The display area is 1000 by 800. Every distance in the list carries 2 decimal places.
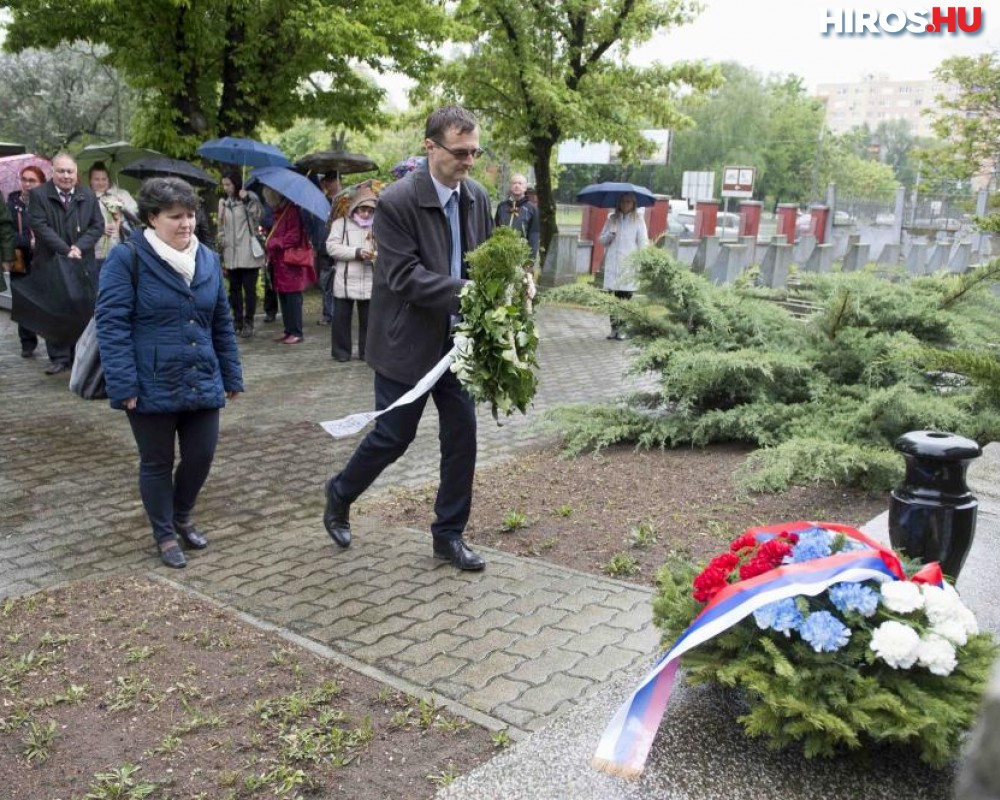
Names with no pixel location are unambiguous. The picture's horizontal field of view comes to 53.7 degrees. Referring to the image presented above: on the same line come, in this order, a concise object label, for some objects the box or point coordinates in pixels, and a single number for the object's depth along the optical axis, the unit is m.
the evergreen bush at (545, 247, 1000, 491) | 5.79
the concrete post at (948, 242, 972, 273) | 26.20
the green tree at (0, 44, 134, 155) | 25.20
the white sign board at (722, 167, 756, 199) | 32.37
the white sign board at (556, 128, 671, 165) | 31.15
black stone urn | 3.61
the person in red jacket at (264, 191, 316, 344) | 11.41
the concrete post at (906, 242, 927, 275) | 25.73
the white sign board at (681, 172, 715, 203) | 34.91
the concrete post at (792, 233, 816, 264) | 24.83
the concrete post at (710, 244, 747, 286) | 21.05
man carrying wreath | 4.36
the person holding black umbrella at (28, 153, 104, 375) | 9.05
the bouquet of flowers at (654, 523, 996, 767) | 2.62
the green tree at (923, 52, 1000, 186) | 17.44
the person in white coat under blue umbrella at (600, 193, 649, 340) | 12.91
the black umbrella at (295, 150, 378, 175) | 13.99
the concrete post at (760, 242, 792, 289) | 22.52
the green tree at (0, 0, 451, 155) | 13.24
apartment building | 145.00
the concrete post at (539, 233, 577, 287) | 19.30
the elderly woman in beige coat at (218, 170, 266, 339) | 11.72
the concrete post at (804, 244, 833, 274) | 24.38
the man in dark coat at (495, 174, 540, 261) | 13.75
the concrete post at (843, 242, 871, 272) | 24.06
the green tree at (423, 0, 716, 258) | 18.12
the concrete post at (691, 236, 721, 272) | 21.61
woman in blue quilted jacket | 4.59
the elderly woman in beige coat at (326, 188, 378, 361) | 10.10
